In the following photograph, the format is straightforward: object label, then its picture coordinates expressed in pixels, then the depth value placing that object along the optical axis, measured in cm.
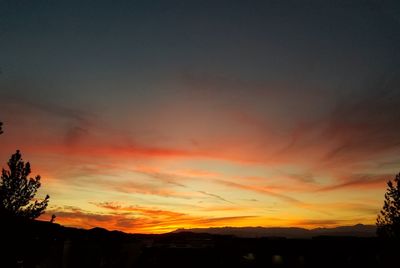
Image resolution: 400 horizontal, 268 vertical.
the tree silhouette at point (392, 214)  3606
